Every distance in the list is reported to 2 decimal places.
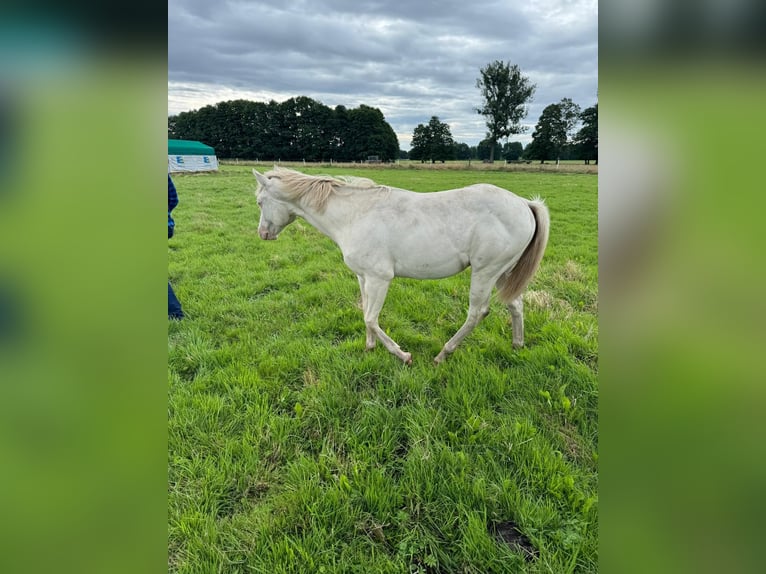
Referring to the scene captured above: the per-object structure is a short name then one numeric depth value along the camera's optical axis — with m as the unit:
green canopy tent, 29.05
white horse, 3.57
